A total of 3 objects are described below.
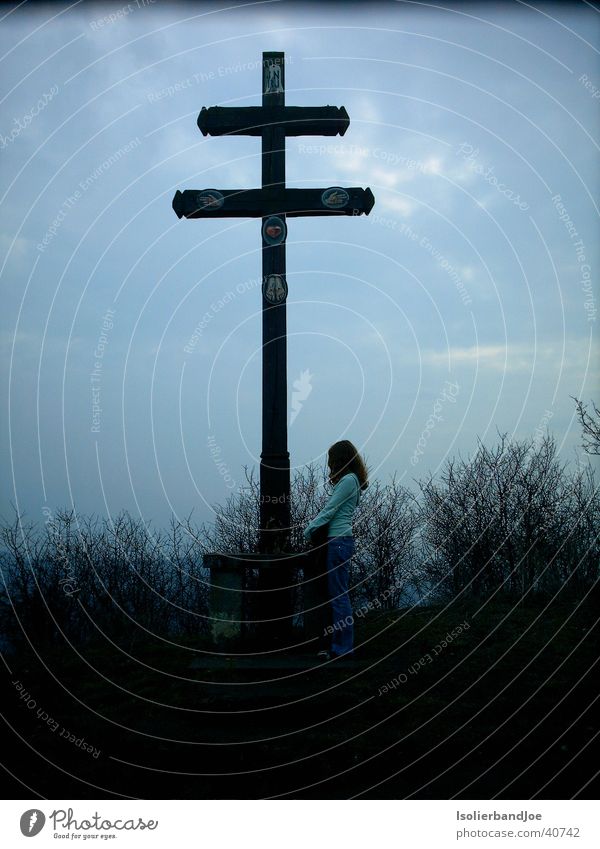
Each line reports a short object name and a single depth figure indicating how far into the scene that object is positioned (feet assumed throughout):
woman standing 19.63
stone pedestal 20.76
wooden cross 22.97
